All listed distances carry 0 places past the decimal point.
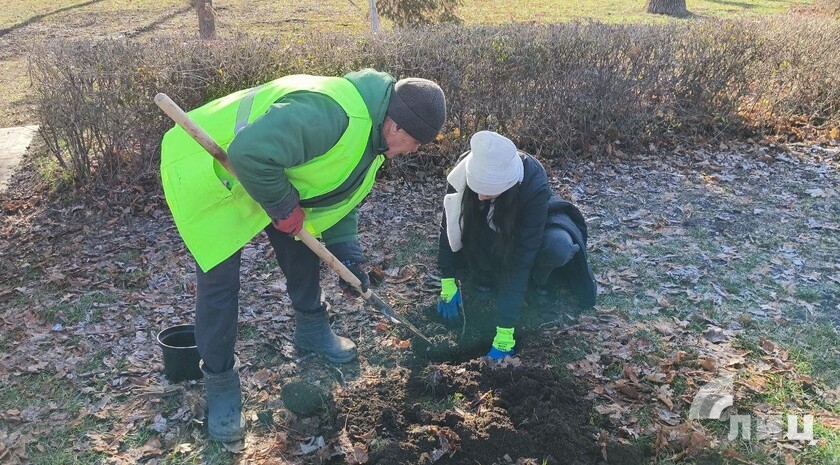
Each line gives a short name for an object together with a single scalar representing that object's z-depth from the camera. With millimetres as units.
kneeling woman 3439
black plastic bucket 3648
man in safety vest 2623
